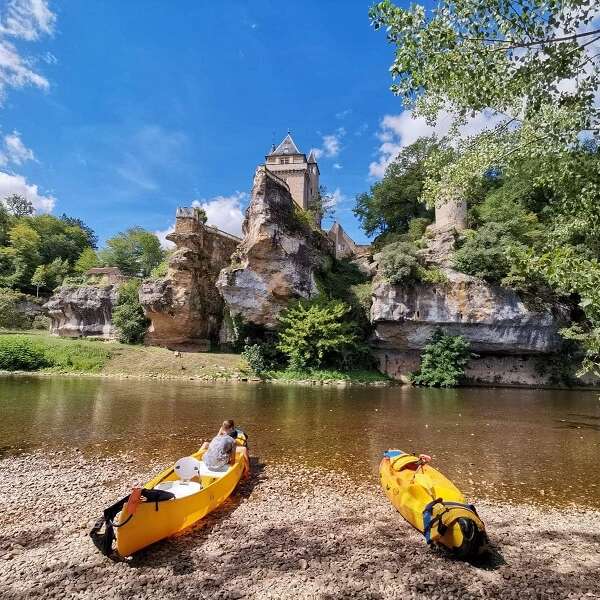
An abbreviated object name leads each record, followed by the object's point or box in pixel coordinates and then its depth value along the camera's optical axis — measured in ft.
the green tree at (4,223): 173.47
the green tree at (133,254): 184.75
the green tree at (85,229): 217.27
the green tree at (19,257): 155.17
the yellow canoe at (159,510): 14.97
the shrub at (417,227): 107.96
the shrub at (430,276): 83.61
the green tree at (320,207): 137.80
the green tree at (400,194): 123.44
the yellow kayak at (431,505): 15.37
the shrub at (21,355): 84.53
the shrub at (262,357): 86.89
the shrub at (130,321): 106.63
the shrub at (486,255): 79.97
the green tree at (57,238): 180.55
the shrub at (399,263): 82.12
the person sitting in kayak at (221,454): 23.16
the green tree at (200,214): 109.81
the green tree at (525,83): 17.60
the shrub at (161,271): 107.55
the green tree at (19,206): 212.02
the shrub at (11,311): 120.06
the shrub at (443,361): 82.28
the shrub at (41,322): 136.87
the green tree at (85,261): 171.53
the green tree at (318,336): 85.87
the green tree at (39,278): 151.15
